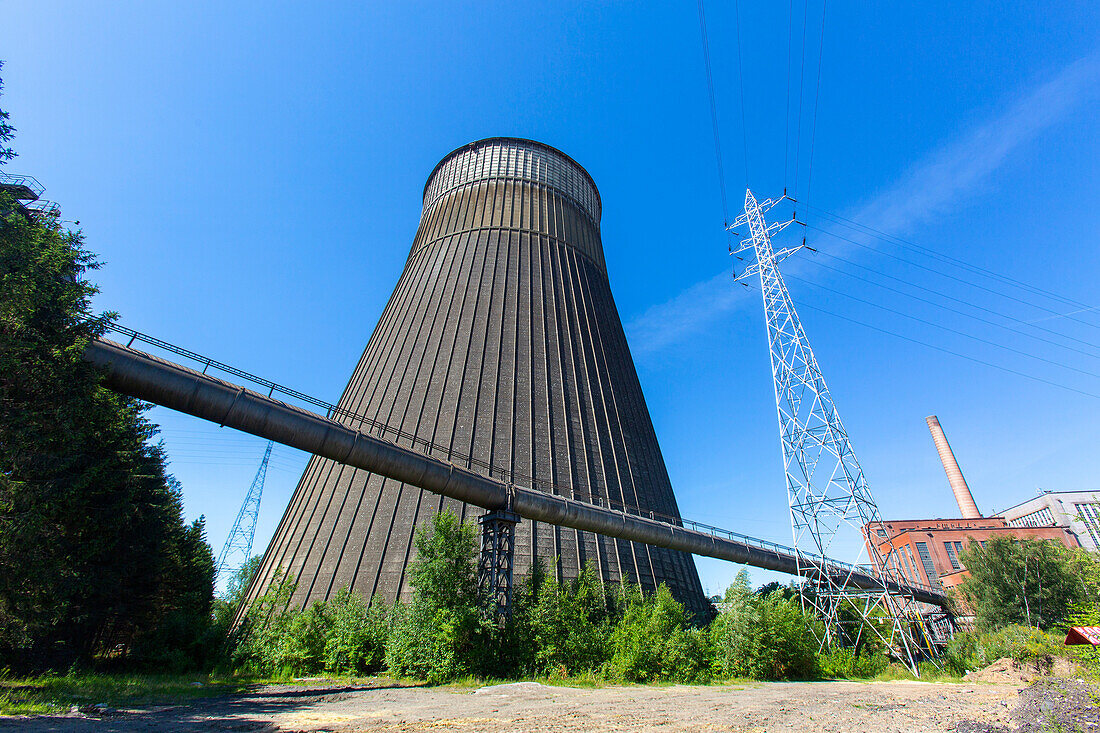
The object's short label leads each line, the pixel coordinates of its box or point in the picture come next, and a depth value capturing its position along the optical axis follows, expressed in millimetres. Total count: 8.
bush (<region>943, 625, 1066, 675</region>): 16672
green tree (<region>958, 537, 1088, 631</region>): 29266
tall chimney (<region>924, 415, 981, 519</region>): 56534
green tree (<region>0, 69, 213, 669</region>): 10492
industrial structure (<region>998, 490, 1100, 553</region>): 57184
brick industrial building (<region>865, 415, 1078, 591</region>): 51688
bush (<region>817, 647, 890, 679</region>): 16094
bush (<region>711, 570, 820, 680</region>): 14117
